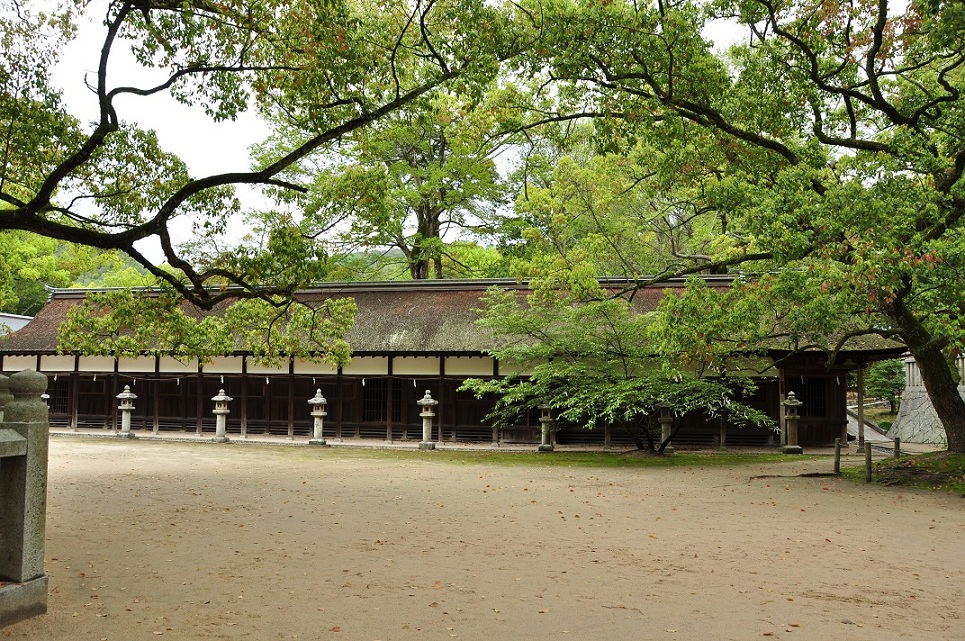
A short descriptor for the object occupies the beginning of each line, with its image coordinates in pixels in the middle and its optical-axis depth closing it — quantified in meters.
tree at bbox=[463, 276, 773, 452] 14.42
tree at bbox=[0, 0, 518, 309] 9.43
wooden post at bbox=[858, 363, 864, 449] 17.85
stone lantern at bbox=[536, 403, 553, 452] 18.22
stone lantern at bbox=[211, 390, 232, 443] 20.27
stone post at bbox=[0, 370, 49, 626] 4.62
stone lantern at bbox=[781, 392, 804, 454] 17.58
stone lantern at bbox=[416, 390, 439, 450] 18.72
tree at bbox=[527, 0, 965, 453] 9.57
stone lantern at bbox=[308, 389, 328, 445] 19.53
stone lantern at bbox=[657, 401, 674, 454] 16.64
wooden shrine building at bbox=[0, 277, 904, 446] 19.20
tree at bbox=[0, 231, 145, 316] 30.60
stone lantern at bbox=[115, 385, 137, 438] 20.86
